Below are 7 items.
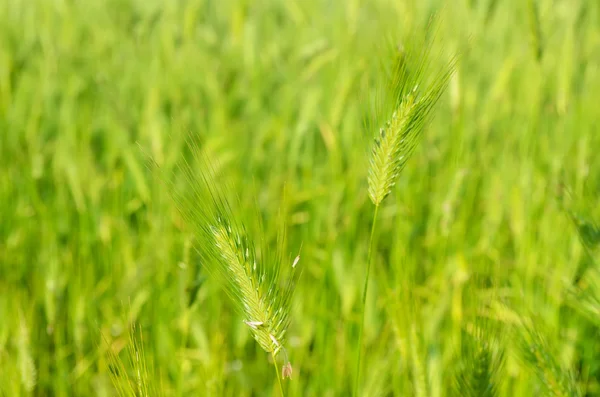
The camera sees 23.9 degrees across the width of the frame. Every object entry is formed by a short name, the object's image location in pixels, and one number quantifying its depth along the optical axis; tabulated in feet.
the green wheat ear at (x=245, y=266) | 2.13
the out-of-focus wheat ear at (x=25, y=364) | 2.61
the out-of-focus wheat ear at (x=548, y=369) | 2.38
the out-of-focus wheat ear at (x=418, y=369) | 2.44
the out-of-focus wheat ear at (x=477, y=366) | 2.36
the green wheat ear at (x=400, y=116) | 2.21
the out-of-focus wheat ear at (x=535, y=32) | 3.66
